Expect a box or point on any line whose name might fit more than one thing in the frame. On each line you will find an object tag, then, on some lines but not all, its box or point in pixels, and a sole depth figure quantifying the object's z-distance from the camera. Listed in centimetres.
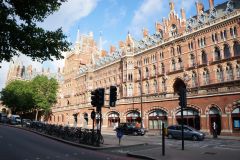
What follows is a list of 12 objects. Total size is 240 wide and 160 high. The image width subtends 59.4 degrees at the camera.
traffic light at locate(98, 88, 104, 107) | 1482
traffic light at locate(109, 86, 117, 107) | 1512
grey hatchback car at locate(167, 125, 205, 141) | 2124
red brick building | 2944
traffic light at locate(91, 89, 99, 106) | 1489
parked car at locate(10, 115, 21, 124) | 4918
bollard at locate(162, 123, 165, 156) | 1162
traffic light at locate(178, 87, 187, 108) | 1402
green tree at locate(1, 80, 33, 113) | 5951
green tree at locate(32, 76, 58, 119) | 6366
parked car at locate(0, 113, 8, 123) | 5457
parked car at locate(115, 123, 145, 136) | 2880
